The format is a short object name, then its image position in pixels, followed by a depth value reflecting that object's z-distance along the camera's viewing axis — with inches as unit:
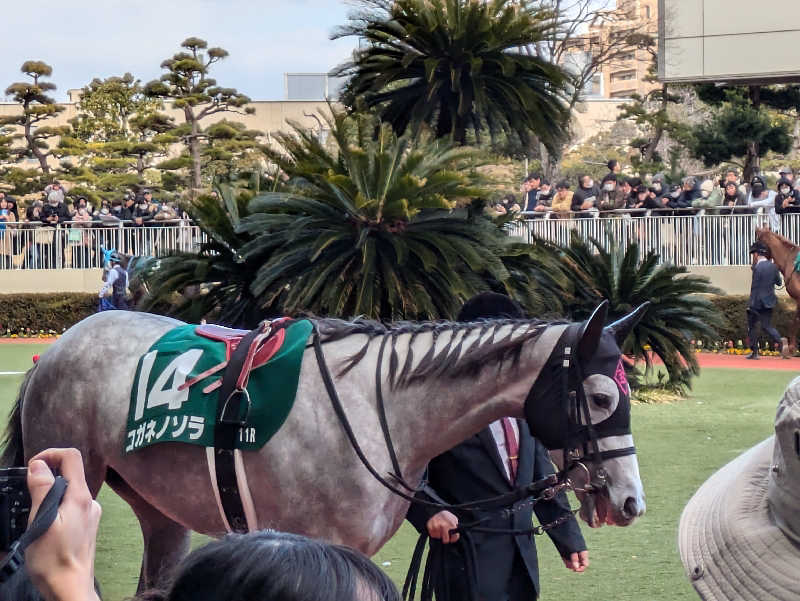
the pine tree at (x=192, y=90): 1473.9
